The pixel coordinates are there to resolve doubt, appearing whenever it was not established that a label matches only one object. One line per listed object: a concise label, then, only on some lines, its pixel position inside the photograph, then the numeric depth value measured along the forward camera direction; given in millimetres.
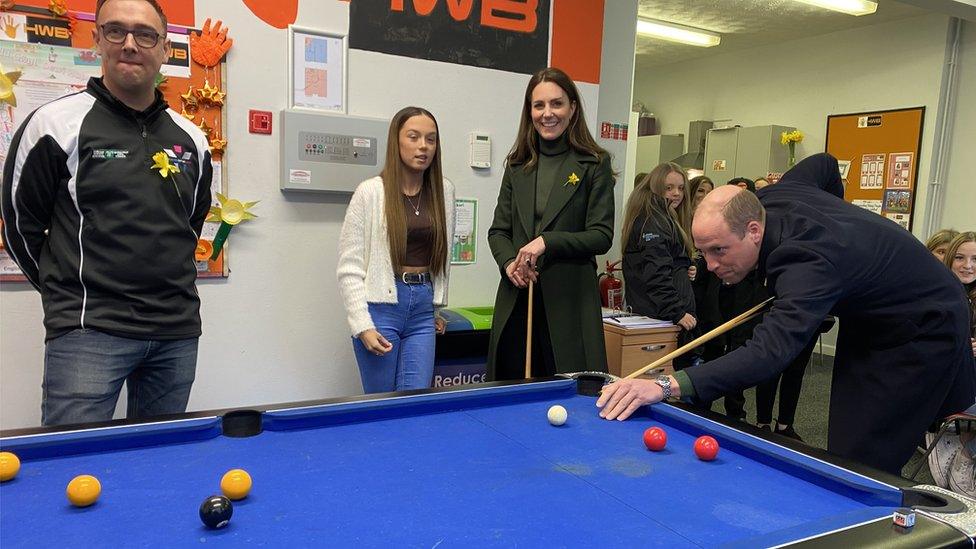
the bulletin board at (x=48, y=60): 2395
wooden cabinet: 3389
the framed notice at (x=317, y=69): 2883
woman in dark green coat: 2379
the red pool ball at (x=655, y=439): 1429
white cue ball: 1557
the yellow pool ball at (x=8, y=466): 1153
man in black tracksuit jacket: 1683
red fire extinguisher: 4410
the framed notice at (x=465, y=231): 3395
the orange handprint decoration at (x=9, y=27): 2373
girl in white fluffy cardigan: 2346
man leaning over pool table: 1554
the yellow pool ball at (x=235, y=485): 1107
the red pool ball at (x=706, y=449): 1393
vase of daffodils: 6453
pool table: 1028
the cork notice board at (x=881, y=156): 5676
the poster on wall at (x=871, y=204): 5938
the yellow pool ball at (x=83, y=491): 1063
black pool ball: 1001
